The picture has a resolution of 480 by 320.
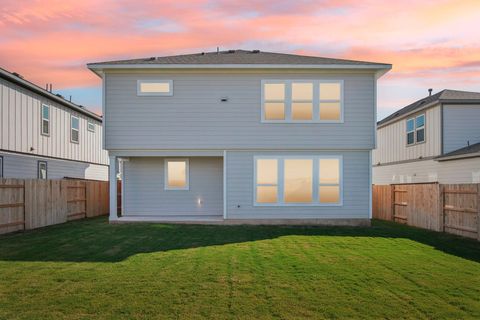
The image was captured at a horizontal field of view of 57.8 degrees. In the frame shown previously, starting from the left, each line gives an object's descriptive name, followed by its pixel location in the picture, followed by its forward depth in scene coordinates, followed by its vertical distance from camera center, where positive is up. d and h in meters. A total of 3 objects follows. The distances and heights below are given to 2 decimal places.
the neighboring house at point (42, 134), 18.23 +1.66
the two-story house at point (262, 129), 16.30 +1.44
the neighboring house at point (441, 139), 20.14 +1.48
